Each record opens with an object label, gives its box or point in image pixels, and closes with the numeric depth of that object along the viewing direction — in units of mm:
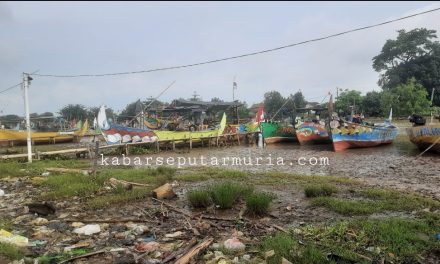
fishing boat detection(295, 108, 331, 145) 21891
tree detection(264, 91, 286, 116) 44372
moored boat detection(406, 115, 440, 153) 14843
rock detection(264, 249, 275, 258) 3769
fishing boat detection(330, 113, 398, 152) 18531
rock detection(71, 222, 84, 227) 5234
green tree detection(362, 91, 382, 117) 36938
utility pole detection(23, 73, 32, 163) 11586
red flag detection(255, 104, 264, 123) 23309
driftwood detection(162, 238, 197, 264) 3822
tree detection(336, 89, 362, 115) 37062
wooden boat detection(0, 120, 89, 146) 24094
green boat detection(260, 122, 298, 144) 24062
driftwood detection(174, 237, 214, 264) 3691
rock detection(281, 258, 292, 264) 3467
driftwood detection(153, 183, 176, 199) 6832
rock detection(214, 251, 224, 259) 3965
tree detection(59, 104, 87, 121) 49125
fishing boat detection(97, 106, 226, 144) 18219
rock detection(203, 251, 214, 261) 3938
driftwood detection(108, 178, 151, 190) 7543
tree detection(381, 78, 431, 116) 33719
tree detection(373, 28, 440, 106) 39750
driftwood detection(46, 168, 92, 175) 9475
